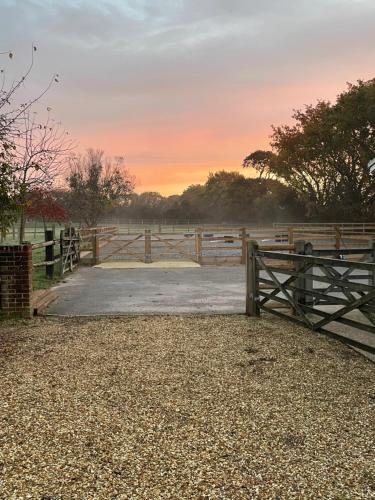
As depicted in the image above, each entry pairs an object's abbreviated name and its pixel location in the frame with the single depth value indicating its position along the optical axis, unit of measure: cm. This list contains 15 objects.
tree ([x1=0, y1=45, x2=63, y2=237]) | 618
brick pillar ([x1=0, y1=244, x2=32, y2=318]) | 704
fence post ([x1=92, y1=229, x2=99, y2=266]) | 1605
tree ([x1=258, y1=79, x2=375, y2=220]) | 3362
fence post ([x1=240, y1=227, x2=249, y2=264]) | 1601
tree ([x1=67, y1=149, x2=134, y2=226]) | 3534
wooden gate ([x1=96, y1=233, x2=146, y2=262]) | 1706
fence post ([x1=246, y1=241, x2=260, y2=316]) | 723
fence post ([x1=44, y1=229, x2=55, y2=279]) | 1188
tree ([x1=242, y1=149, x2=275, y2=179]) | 6575
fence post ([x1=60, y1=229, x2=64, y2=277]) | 1259
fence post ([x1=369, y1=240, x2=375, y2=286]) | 703
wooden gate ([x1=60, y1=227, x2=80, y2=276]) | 1298
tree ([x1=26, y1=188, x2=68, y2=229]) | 2381
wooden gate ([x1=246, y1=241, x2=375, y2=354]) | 508
